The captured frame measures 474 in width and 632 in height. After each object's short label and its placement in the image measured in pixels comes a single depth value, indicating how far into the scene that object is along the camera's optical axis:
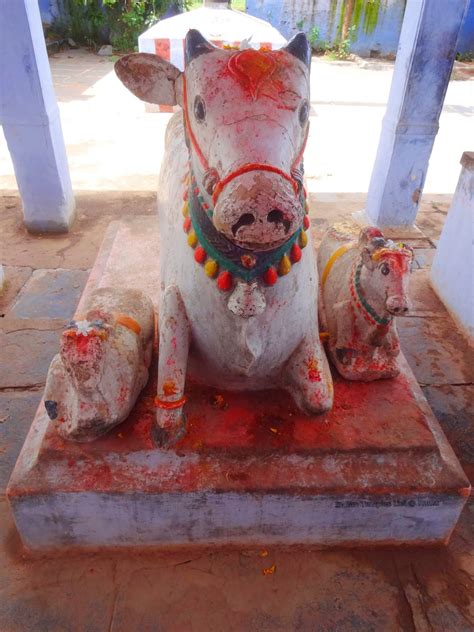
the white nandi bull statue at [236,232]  1.08
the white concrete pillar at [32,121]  3.26
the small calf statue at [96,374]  1.37
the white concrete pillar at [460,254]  3.00
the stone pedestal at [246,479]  1.58
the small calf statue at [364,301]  1.54
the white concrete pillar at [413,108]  3.37
